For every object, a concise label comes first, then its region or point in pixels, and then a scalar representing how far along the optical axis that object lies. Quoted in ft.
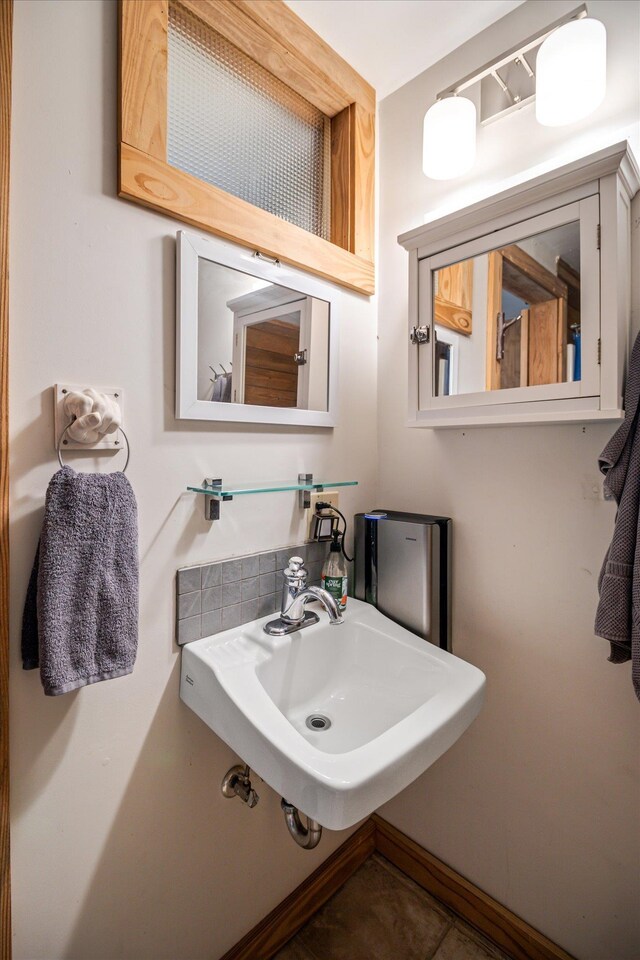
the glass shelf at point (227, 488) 3.11
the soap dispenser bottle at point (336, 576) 3.90
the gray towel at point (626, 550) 2.76
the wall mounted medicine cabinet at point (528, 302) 2.80
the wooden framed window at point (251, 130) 2.86
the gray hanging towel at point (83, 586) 2.33
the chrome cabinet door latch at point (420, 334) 3.76
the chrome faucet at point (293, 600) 3.43
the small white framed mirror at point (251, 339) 3.10
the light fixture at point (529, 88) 2.99
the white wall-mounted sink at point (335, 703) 2.26
